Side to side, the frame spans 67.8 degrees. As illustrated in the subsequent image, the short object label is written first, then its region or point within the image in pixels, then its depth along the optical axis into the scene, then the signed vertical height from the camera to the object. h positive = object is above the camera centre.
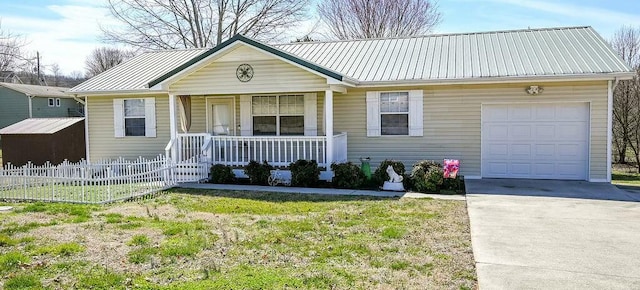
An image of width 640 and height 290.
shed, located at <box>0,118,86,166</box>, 15.70 -0.24
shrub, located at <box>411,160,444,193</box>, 10.48 -1.00
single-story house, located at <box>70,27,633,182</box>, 11.50 +0.75
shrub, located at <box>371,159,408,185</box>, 10.98 -0.88
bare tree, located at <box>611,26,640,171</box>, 18.03 +0.45
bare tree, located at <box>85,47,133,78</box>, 44.81 +7.38
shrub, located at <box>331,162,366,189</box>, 11.13 -1.01
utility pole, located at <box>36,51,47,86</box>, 51.47 +5.95
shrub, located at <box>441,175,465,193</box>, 10.74 -1.21
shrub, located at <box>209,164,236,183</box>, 12.02 -1.01
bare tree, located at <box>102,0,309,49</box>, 27.05 +6.38
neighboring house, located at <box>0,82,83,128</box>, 33.97 +2.45
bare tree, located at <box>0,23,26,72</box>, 19.33 +3.67
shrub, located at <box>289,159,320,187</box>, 11.33 -0.95
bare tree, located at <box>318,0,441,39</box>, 30.02 +7.34
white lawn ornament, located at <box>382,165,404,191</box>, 10.78 -1.13
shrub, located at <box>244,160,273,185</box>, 11.77 -0.95
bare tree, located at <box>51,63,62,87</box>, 54.38 +6.72
